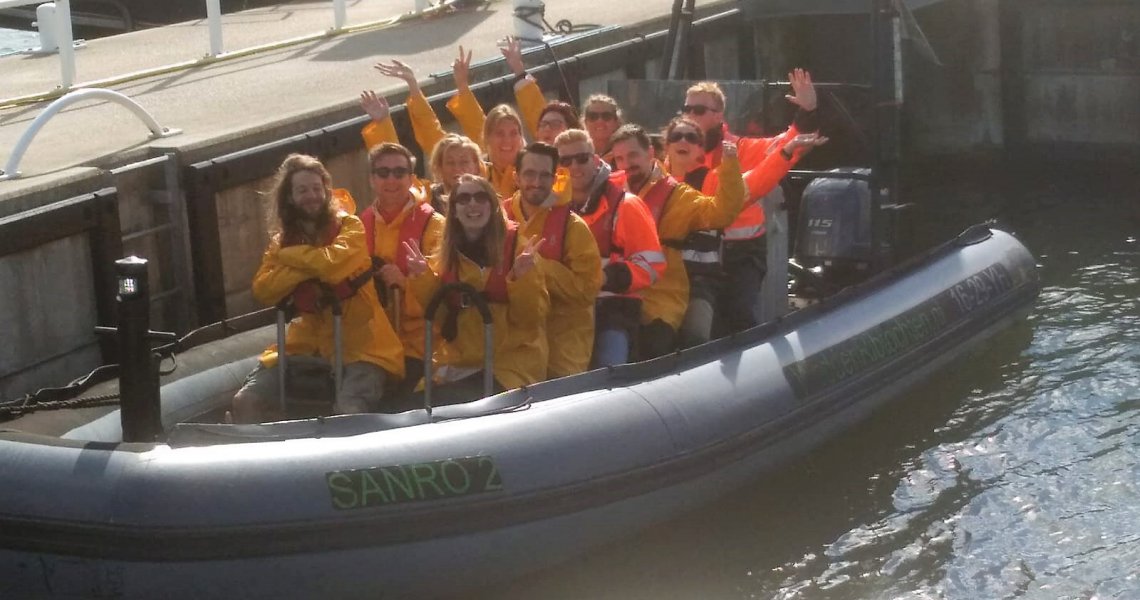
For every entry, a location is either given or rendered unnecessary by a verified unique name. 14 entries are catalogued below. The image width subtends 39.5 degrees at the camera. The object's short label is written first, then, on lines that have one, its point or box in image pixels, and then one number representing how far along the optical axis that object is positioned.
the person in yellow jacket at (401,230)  6.02
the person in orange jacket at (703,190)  6.70
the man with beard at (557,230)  5.91
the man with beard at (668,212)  6.47
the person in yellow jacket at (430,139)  6.26
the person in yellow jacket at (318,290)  5.79
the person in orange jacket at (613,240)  6.24
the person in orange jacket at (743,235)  6.96
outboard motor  7.71
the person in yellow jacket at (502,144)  6.85
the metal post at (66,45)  9.46
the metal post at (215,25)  10.91
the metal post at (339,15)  12.46
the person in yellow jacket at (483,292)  5.69
